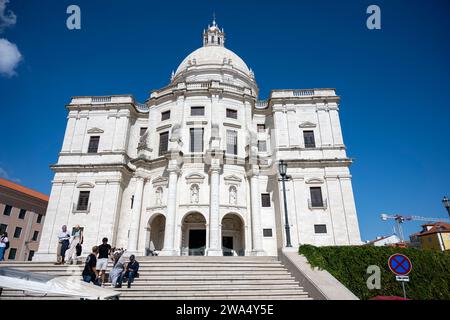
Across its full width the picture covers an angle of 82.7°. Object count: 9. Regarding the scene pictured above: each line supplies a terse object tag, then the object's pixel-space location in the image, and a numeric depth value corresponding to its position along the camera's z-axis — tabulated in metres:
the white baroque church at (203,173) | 23.92
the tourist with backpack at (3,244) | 14.69
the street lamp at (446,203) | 15.23
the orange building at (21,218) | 36.77
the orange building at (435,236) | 52.75
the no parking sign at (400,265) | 8.18
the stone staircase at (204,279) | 10.56
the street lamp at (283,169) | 15.76
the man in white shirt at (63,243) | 14.69
